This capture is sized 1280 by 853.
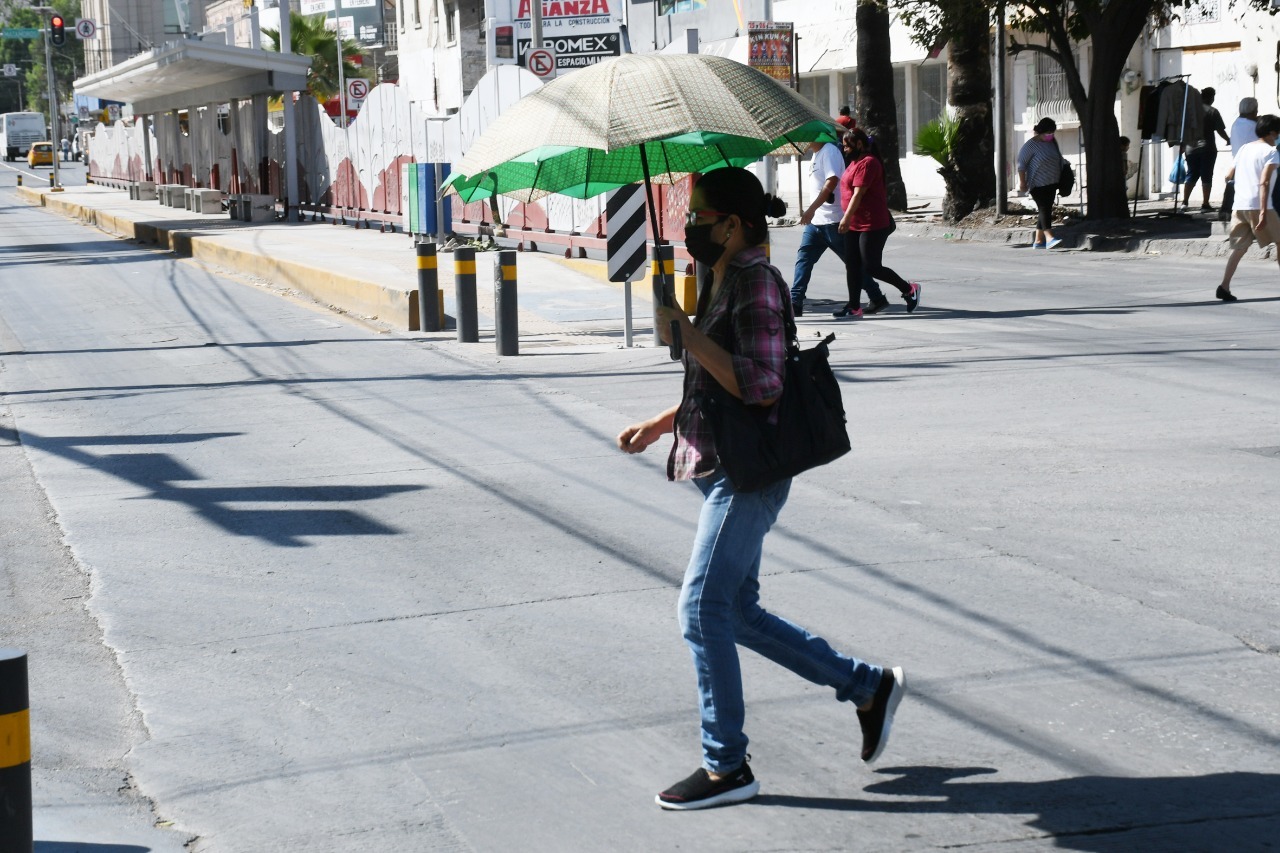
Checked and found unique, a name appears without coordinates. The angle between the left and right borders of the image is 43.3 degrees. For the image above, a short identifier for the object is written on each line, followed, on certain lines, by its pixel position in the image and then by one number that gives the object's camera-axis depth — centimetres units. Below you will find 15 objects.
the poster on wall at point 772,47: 2802
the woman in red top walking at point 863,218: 1495
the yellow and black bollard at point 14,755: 349
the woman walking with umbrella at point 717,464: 418
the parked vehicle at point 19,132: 10925
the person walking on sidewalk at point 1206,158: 2488
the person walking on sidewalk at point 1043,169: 2252
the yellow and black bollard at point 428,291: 1536
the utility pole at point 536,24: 3042
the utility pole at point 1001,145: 2495
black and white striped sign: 1402
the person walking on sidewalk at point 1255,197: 1514
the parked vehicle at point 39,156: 9669
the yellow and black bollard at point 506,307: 1362
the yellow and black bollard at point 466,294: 1420
